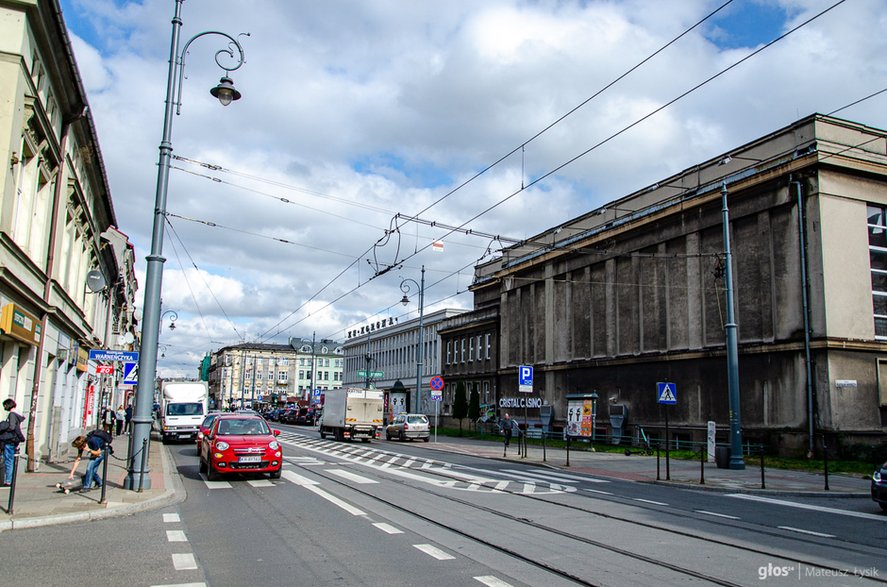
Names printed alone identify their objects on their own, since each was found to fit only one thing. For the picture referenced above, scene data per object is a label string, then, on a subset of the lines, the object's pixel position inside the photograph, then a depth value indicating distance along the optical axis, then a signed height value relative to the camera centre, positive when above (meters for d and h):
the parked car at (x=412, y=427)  40.25 -1.94
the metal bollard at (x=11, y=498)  10.11 -1.63
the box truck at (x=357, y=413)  37.09 -1.10
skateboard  13.15 -1.88
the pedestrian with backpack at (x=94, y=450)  13.45 -1.21
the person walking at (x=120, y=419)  41.47 -1.90
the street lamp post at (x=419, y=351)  42.81 +2.66
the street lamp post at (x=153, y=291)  13.94 +2.02
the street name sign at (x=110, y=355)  20.22 +0.97
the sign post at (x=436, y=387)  35.06 +0.33
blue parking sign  29.48 +0.75
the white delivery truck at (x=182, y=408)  34.00 -0.99
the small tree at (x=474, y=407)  51.62 -0.92
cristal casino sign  44.80 -0.45
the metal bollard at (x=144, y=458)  13.73 -1.39
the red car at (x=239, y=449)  16.42 -1.39
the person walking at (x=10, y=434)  13.26 -0.91
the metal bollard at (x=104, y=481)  11.89 -1.60
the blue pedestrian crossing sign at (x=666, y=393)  21.88 +0.15
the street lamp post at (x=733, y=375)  22.05 +0.76
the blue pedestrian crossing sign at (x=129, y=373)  24.02 +0.52
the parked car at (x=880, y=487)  13.07 -1.60
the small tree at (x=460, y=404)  53.78 -0.76
